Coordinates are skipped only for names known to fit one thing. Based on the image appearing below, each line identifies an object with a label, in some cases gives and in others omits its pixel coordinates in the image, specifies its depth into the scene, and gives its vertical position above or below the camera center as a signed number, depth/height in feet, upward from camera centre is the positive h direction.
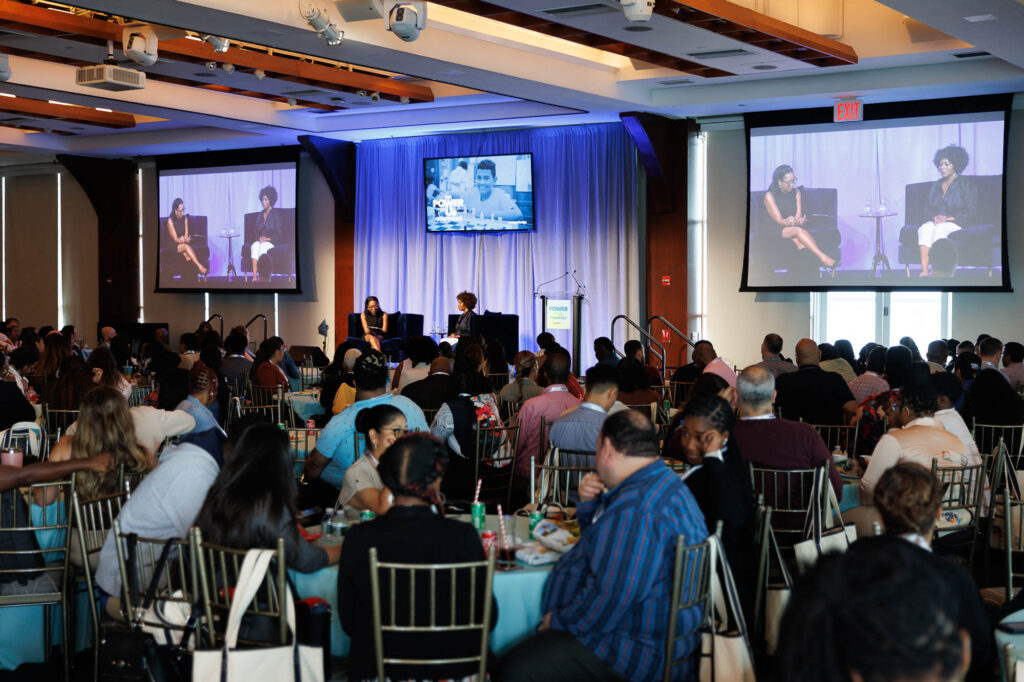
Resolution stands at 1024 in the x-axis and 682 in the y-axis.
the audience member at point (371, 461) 14.97 -2.23
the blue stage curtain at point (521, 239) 47.88 +3.26
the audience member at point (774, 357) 29.68 -1.48
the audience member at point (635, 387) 25.38 -1.96
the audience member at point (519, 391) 26.99 -2.15
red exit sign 40.14 +7.43
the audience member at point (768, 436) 15.99 -1.96
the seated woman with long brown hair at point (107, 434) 14.99 -1.82
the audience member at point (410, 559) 10.48 -2.50
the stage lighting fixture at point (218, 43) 30.94 +7.71
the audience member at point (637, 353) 30.76 -1.35
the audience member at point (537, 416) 21.47 -2.21
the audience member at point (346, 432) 18.01 -2.13
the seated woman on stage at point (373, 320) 48.03 -0.61
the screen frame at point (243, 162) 55.57 +7.87
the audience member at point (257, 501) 11.36 -2.10
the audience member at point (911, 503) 9.73 -1.81
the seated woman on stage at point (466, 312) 46.24 -0.23
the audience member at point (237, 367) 32.65 -1.87
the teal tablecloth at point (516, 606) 11.85 -3.34
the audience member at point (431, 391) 24.18 -1.92
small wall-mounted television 49.85 +5.41
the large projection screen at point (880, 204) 39.42 +4.00
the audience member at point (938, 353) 30.27 -1.31
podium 48.85 -0.19
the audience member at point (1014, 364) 30.37 -1.67
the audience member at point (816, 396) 24.41 -2.07
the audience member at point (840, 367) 29.25 -1.65
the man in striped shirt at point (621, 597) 10.31 -2.85
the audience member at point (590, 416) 18.44 -1.92
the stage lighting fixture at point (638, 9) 24.79 +6.98
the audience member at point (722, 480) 13.23 -2.19
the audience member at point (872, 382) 25.76 -1.84
